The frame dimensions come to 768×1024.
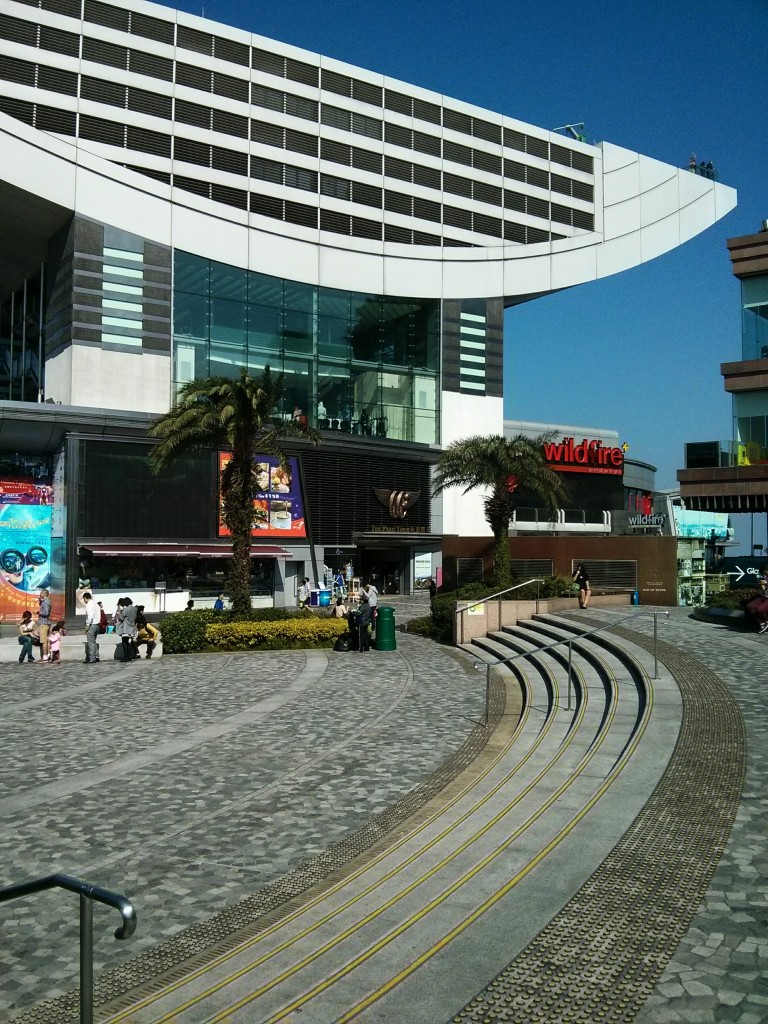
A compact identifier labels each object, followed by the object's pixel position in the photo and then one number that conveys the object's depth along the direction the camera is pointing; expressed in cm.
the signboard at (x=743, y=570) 3149
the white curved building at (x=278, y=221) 4319
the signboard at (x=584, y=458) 6388
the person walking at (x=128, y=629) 2550
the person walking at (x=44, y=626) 2655
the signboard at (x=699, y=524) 6606
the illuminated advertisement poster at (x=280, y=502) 4675
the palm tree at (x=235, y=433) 2855
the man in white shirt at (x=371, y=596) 3209
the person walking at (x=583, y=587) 3023
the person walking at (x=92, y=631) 2531
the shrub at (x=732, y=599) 2470
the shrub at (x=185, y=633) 2733
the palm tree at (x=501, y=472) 3294
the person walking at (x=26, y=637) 2588
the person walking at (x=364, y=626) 2700
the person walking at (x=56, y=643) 2554
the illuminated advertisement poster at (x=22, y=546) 4100
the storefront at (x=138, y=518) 4075
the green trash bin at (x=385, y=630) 2705
